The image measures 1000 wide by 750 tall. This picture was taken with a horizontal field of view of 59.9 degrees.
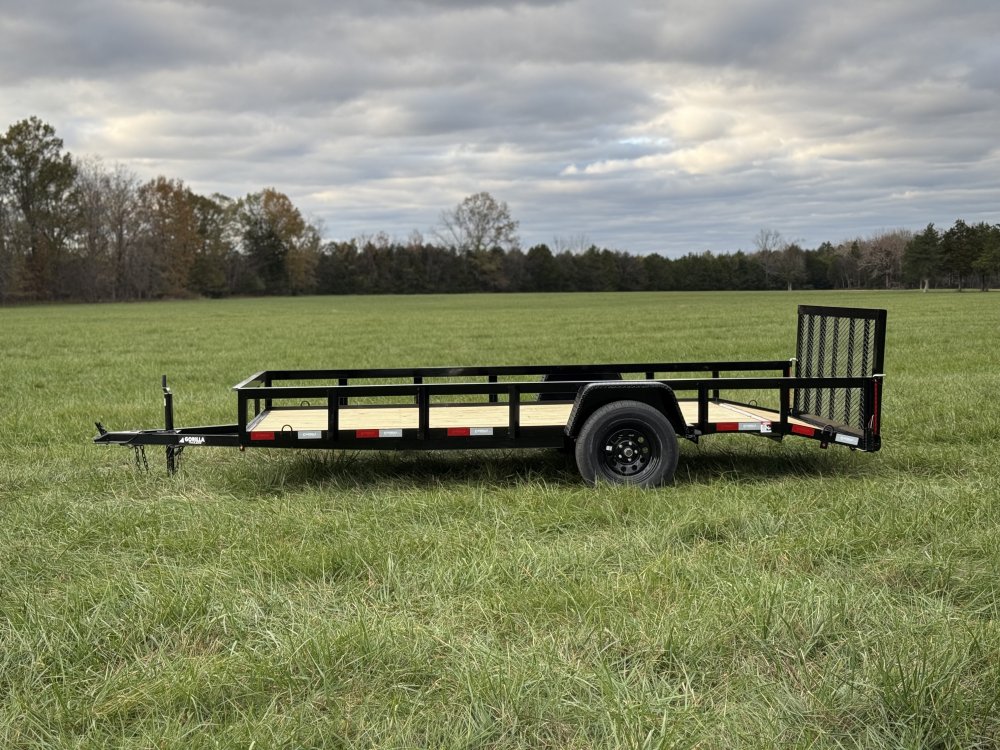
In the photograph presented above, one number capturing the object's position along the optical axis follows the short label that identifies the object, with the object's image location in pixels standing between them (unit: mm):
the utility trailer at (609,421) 6434
